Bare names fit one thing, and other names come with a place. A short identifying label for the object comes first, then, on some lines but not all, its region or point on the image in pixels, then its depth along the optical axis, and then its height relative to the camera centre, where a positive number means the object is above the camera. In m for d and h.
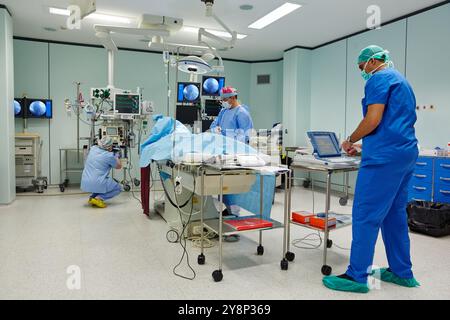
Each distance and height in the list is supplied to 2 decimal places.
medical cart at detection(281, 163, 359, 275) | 2.54 -0.45
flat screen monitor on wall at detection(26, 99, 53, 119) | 6.42 +0.62
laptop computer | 2.67 -0.03
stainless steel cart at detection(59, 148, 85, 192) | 6.84 -0.41
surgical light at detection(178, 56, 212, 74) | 4.00 +0.91
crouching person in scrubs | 4.84 -0.42
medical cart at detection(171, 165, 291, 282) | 2.50 -0.30
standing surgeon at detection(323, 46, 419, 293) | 2.23 -0.11
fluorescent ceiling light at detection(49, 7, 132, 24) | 5.05 +1.90
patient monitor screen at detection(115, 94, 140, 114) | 5.52 +0.62
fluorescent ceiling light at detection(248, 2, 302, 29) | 4.83 +1.90
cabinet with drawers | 4.12 -0.42
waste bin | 3.66 -0.77
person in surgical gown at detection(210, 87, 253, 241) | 4.36 +0.30
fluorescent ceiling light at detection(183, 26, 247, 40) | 5.89 +1.91
